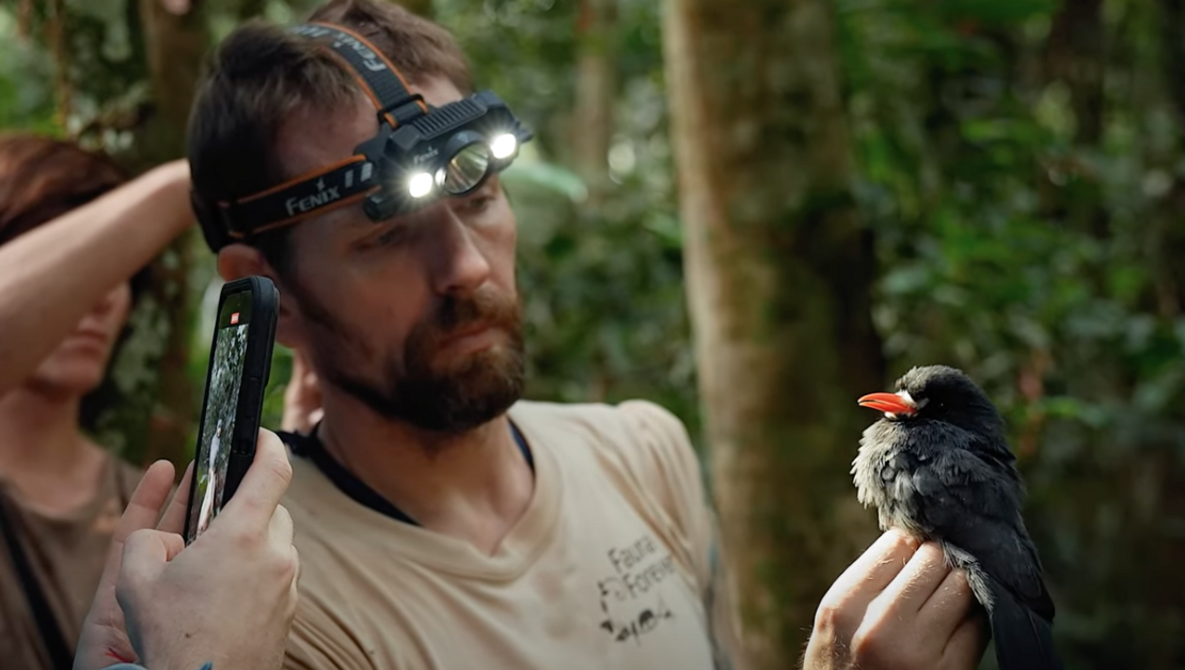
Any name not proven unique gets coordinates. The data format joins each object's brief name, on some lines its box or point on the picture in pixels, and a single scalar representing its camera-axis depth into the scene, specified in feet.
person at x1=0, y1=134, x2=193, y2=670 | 5.79
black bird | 3.46
